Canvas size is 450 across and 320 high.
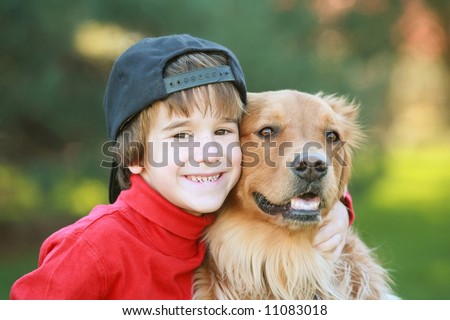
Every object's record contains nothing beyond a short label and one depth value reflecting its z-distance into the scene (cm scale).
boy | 262
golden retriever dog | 296
